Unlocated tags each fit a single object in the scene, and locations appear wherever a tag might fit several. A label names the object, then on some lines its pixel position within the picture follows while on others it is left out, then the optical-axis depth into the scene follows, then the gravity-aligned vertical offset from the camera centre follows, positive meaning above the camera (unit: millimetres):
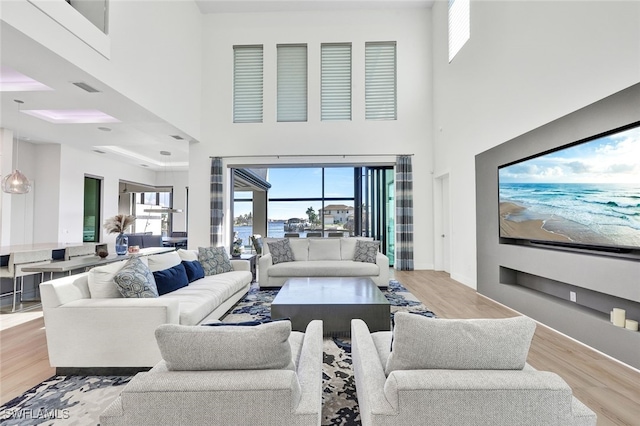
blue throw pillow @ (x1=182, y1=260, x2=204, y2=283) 3842 -592
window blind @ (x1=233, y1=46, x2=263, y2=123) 7547 +3194
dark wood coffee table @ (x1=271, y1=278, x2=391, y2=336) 3053 -868
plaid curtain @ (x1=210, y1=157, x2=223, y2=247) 7305 +354
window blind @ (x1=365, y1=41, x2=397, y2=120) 7453 +3303
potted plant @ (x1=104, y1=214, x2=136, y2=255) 5301 -104
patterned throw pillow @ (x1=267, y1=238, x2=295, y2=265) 5348 -521
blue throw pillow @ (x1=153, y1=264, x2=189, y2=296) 3176 -596
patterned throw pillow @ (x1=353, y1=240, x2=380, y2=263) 5336 -518
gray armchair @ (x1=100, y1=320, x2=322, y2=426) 1145 -640
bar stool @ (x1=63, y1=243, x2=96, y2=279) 5016 -488
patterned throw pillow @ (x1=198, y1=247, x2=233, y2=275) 4320 -539
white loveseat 5004 -755
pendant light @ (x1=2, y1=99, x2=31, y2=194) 5109 +598
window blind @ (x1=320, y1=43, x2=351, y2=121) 7488 +3226
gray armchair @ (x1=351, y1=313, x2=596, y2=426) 1120 -628
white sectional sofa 2357 -794
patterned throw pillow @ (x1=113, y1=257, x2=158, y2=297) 2615 -500
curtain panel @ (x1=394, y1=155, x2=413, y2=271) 7164 +295
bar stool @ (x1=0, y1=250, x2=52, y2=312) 4074 -564
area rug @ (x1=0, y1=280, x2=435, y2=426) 1859 -1134
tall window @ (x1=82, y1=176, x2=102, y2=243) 8859 +331
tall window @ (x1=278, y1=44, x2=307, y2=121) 7531 +3240
